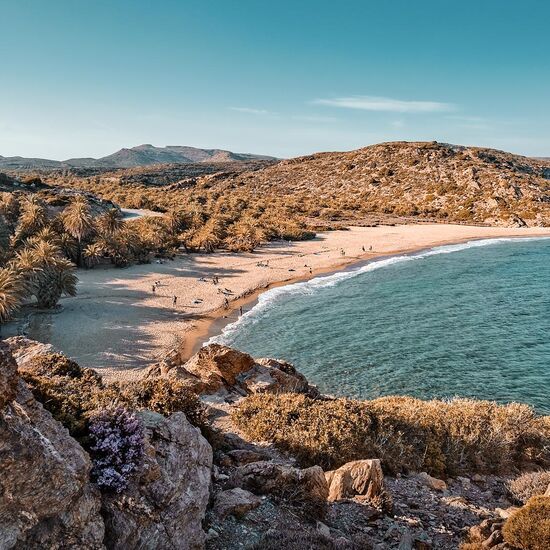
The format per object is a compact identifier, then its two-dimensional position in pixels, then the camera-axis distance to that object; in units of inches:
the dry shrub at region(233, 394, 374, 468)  507.2
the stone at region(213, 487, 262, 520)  333.0
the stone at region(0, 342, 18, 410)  218.4
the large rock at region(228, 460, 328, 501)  369.3
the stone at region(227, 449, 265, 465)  448.8
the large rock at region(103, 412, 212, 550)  255.3
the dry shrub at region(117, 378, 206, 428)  462.3
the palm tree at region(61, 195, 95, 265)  1980.8
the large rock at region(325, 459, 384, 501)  417.1
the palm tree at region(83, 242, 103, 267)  1886.2
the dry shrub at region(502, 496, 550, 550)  300.4
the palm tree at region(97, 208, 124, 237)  2169.8
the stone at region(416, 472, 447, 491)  482.9
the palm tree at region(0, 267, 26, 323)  1046.4
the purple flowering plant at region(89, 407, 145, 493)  263.1
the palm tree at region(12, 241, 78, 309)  1306.6
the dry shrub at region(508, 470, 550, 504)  463.2
